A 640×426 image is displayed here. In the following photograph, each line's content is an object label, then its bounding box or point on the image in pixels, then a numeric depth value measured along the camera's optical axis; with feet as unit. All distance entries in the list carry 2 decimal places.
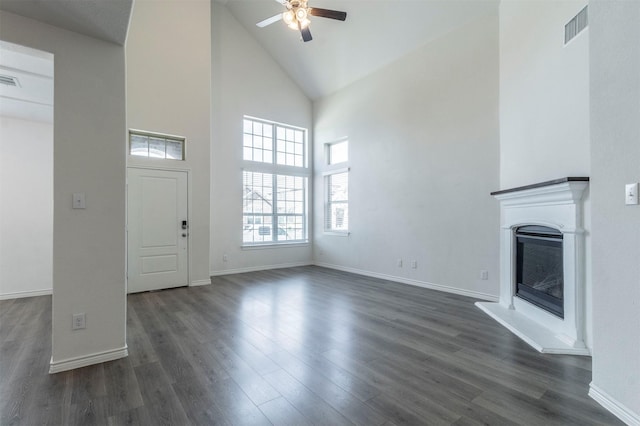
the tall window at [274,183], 20.97
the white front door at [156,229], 14.99
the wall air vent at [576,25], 8.57
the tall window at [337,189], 21.39
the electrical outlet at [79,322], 7.60
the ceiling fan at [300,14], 12.01
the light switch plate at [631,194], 5.40
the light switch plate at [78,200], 7.58
